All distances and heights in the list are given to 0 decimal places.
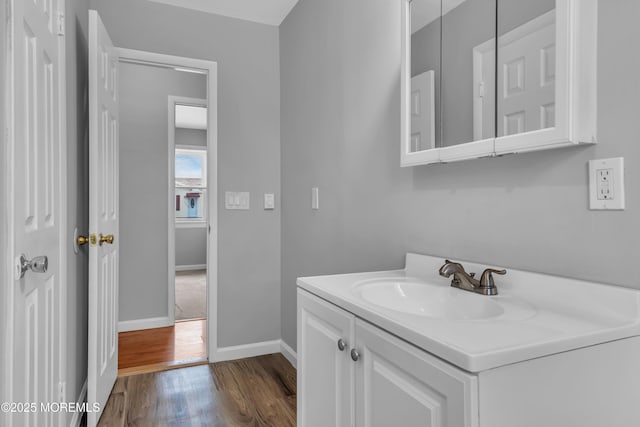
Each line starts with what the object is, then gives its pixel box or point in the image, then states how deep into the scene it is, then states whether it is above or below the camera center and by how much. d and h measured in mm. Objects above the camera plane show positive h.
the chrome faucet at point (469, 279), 1146 -206
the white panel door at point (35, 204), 991 +12
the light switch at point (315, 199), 2393 +66
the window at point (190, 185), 6691 +411
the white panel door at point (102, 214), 1867 -30
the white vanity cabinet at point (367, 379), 726 -385
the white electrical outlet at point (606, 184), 922 +65
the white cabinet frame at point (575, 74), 961 +334
